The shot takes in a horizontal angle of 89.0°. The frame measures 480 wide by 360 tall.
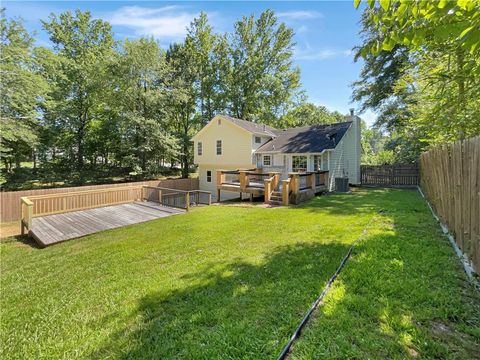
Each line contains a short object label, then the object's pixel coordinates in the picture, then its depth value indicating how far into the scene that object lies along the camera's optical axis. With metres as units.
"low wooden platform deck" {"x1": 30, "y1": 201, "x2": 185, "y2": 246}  8.22
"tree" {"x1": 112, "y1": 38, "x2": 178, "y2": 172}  20.80
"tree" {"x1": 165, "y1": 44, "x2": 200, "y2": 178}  24.33
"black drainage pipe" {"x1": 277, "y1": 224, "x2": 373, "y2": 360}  2.24
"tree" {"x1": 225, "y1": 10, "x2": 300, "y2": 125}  27.80
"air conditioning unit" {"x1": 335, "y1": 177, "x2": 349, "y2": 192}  15.16
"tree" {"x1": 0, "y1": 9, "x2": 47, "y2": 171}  14.68
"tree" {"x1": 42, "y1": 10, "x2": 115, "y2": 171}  22.08
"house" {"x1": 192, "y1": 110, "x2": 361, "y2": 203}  14.52
